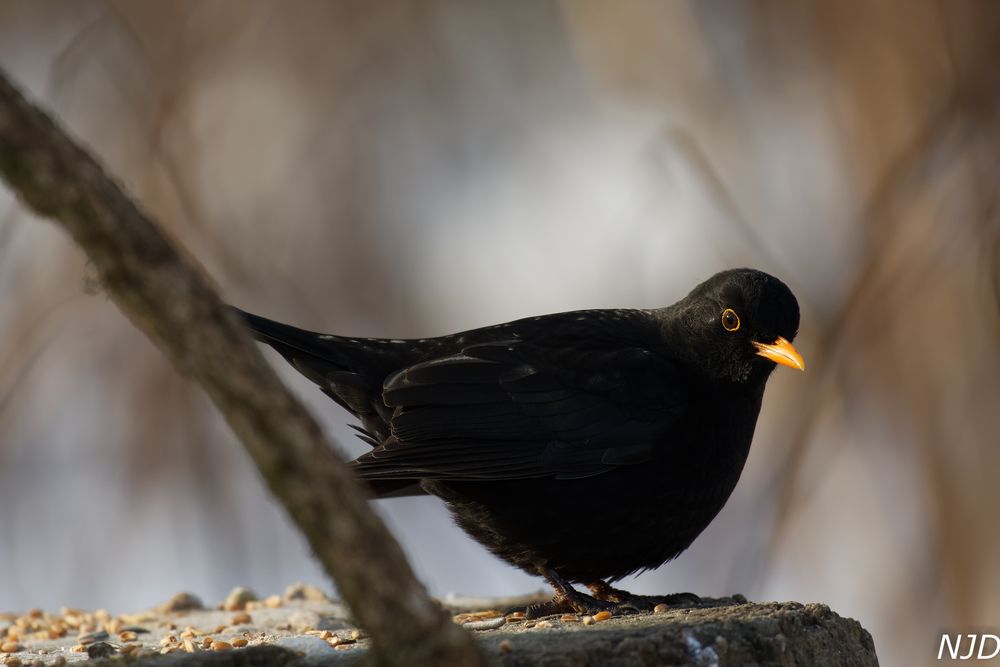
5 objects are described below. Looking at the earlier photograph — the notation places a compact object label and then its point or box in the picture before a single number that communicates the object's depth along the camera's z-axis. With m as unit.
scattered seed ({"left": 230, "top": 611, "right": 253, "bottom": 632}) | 8.56
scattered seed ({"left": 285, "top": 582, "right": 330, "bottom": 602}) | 9.96
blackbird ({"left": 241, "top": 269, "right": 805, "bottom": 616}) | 7.61
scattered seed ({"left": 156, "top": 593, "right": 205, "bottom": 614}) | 9.85
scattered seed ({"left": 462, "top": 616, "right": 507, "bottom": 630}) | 7.03
